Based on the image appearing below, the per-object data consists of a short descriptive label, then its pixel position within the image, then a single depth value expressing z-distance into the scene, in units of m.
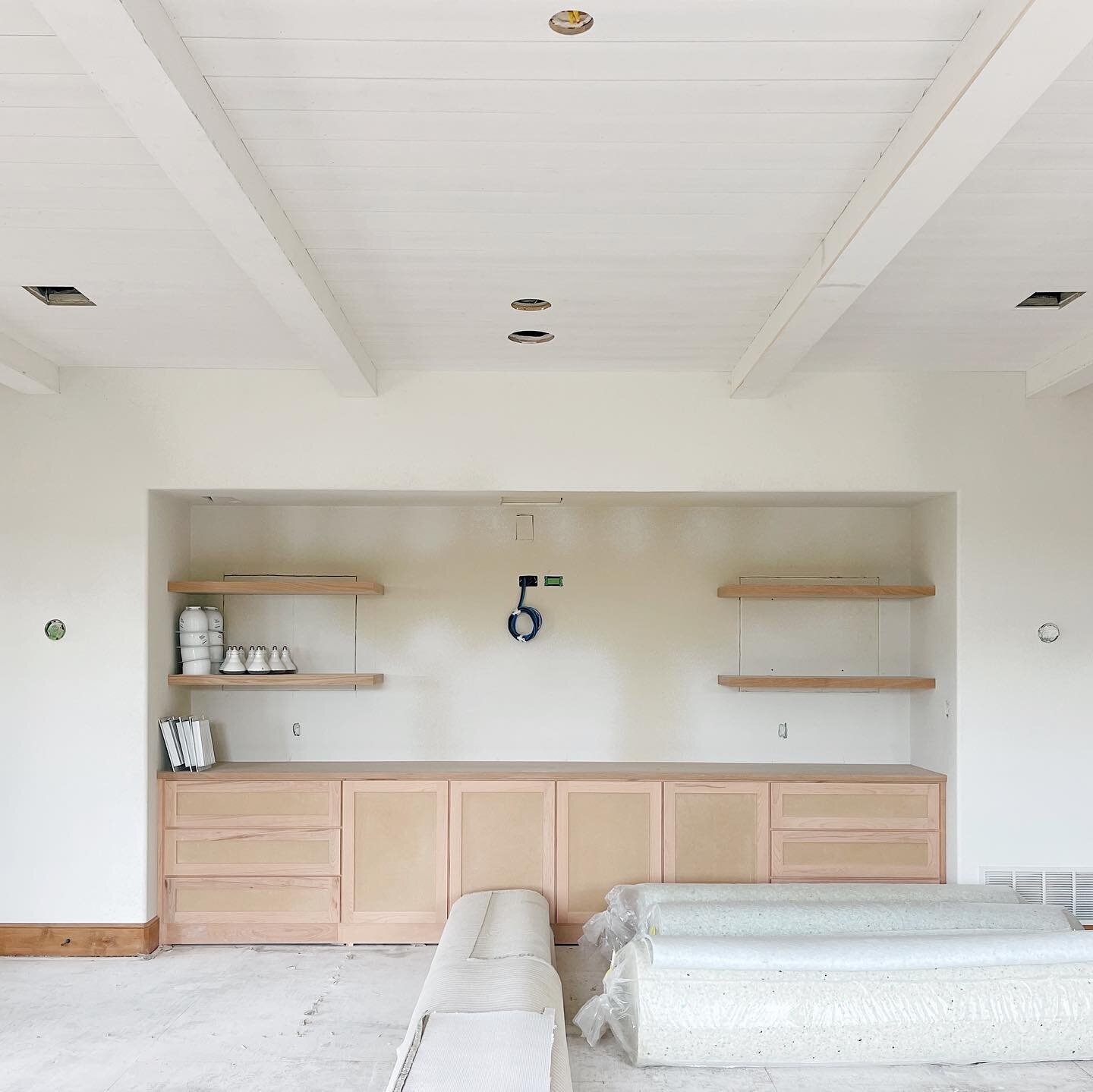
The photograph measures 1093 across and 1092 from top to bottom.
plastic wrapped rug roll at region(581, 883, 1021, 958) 4.85
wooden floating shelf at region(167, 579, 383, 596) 5.48
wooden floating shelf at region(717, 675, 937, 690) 5.46
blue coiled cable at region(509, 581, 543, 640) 5.86
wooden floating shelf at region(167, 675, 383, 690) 5.45
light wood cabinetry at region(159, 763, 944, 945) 5.31
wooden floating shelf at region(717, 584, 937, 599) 5.46
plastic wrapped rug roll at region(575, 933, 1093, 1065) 3.79
